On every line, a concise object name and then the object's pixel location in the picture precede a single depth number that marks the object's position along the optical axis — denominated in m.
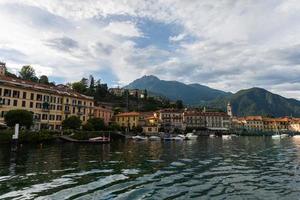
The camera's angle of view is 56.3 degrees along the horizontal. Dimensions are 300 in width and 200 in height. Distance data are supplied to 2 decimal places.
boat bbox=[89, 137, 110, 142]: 71.06
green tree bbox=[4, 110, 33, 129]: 62.69
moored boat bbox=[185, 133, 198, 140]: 102.14
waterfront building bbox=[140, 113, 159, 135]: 126.84
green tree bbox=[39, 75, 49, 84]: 138.25
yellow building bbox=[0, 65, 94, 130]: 71.44
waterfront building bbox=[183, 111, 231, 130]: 171.12
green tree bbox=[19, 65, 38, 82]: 133.00
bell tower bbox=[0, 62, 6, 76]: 110.60
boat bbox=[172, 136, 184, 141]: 95.30
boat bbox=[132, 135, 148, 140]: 93.75
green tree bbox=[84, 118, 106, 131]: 85.12
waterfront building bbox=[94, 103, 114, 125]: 110.82
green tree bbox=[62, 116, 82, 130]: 79.81
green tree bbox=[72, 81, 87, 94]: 143.40
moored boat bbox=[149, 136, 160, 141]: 97.14
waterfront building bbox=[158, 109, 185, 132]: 151.50
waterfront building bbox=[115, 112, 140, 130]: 131.14
